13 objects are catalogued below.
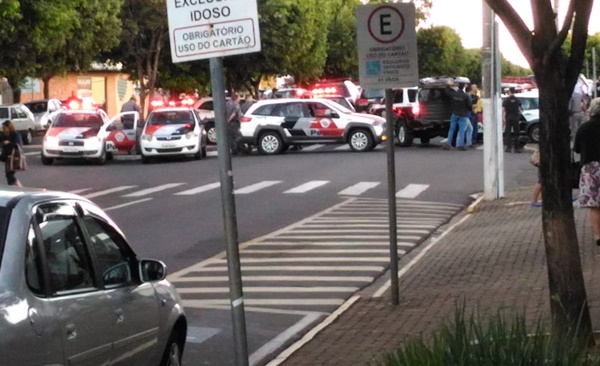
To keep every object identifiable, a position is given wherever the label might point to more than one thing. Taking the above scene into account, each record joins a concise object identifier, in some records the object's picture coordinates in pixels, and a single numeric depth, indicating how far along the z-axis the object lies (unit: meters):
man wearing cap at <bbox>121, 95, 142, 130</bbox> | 39.62
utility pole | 22.81
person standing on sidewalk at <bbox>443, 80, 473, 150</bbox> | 36.84
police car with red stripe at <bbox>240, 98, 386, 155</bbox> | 38.41
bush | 5.98
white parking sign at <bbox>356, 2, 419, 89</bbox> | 12.45
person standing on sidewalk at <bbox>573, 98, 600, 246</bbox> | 14.43
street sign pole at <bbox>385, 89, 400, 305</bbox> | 12.34
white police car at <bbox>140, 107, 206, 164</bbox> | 36.22
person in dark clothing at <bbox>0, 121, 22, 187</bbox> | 24.66
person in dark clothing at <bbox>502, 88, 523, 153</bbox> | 35.34
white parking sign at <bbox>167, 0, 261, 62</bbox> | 6.74
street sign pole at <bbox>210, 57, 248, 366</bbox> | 6.75
